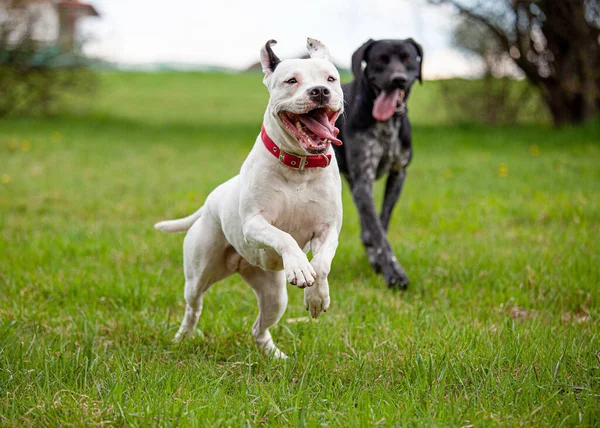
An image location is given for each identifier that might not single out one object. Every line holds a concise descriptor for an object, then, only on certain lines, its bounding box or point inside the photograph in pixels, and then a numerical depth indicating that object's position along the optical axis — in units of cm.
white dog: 319
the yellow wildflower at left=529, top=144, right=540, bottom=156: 1247
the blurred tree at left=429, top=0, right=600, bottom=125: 1456
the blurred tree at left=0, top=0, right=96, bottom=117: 1850
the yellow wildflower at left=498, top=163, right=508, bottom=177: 1033
